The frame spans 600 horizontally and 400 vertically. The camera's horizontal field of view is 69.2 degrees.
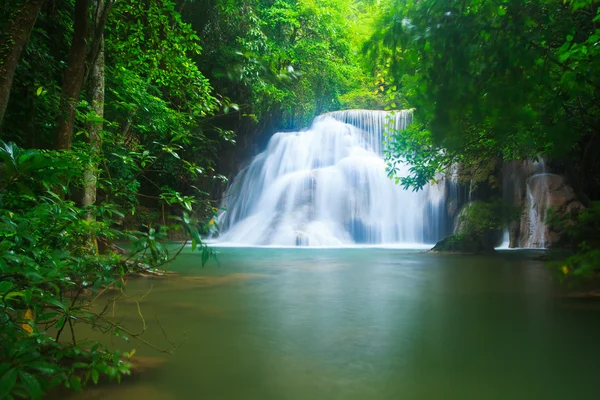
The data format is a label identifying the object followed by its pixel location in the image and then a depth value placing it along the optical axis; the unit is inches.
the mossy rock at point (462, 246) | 430.9
